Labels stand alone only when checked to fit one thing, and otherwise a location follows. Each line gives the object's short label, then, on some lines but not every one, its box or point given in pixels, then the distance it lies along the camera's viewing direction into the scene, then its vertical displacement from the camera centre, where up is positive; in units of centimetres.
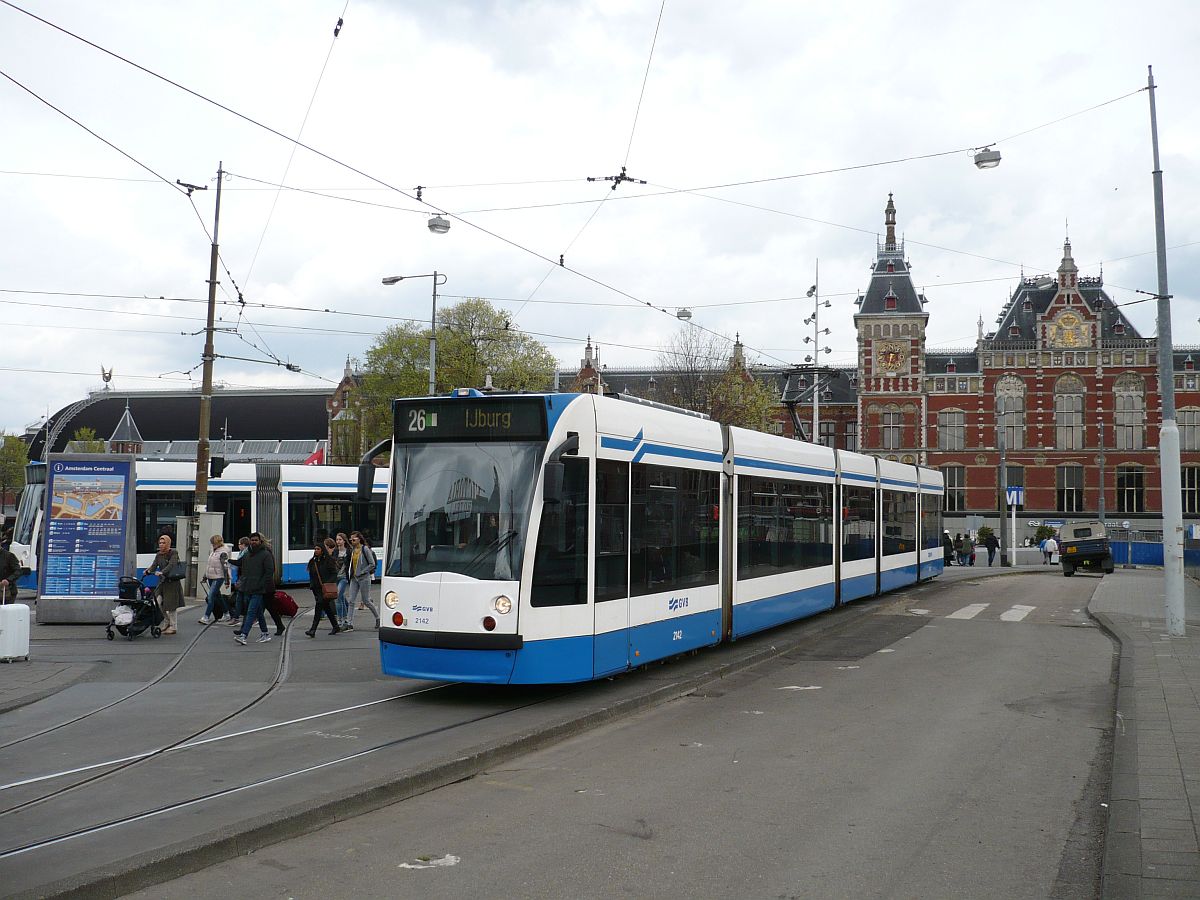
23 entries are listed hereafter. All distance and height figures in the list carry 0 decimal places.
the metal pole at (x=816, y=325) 4563 +879
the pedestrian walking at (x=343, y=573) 1866 -84
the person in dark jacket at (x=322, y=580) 1702 -89
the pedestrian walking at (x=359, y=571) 1859 -82
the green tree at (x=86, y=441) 8538 +651
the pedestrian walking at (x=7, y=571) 1802 -80
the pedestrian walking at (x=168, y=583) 1702 -94
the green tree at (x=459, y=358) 5091 +791
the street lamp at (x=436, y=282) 3238 +721
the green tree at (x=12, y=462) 9194 +518
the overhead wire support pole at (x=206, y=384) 2308 +296
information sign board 1828 -5
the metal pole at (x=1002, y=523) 4750 +10
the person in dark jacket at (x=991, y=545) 4812 -87
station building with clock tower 7025 +801
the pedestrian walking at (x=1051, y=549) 4769 -106
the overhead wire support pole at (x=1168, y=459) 1648 +102
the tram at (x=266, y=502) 2572 +51
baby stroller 1662 -136
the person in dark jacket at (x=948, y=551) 4925 -118
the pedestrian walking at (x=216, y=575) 1861 -89
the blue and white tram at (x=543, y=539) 1002 -15
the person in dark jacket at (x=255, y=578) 1622 -81
